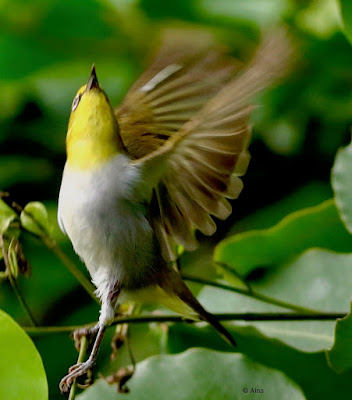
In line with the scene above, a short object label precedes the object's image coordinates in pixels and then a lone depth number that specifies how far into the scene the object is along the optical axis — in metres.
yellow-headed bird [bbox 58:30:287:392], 2.34
